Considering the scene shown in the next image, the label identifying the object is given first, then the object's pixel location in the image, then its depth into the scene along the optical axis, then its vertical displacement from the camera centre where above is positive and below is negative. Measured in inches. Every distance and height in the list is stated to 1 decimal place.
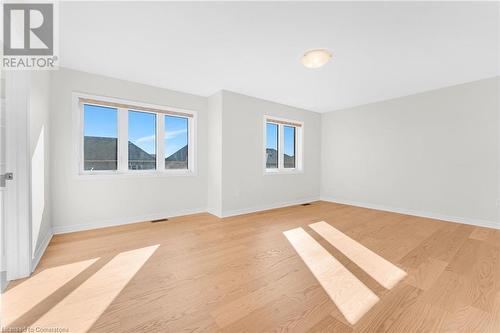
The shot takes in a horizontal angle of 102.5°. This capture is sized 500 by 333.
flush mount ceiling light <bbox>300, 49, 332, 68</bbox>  97.2 +53.8
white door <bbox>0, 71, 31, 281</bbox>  67.1 -5.1
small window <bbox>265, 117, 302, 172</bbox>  187.8 +20.6
